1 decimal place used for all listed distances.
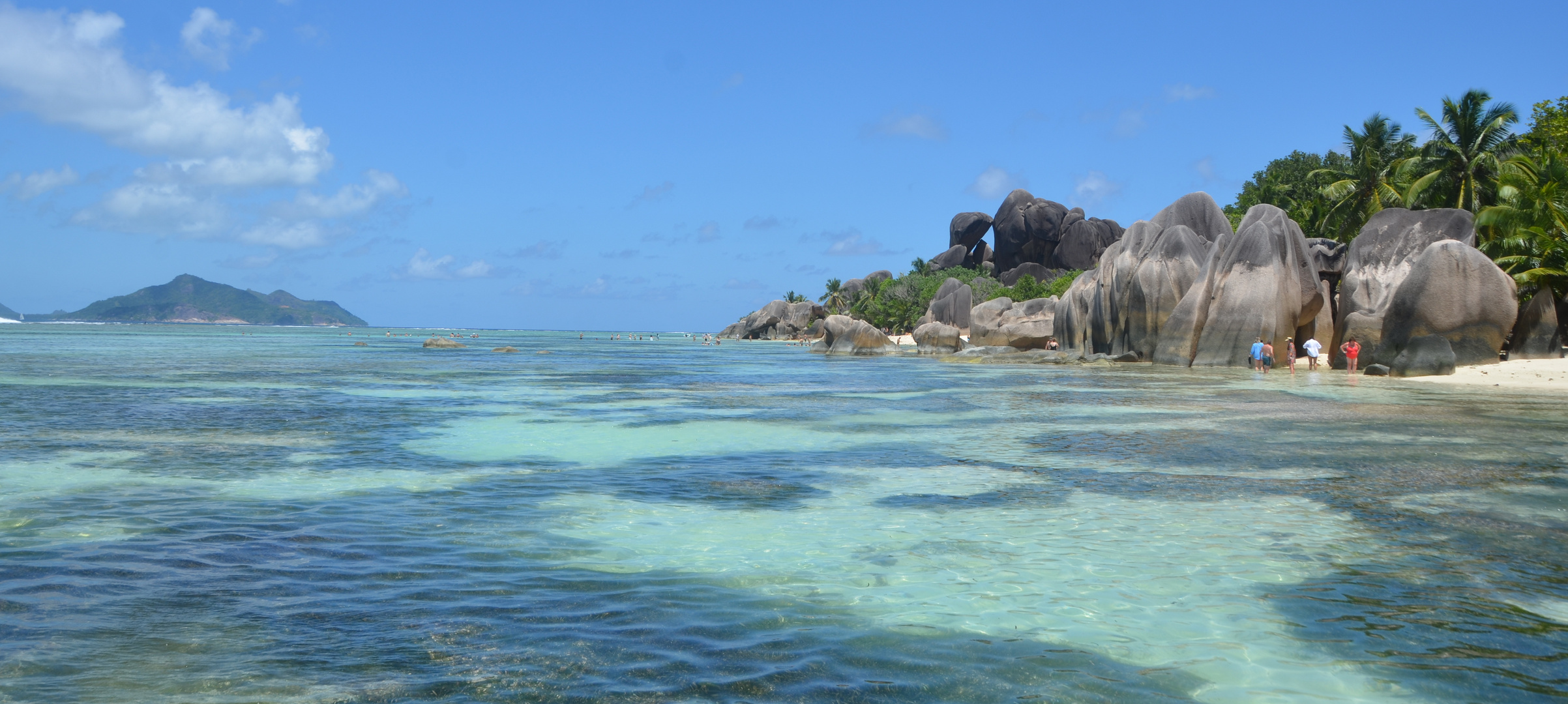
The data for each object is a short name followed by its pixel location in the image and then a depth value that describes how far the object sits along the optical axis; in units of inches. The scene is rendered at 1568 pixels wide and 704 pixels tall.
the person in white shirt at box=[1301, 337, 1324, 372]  1259.8
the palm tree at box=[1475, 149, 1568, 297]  1108.5
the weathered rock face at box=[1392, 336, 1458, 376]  1070.4
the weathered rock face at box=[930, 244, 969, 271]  4030.5
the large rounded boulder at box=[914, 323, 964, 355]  2148.1
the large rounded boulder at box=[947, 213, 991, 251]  4035.4
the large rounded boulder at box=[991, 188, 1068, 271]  3627.0
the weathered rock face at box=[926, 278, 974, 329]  2984.7
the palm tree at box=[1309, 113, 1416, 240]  1765.5
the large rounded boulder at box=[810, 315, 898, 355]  2085.4
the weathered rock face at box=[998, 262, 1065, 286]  3572.8
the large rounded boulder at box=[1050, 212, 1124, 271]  3513.8
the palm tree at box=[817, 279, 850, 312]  4276.6
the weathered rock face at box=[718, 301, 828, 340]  4018.2
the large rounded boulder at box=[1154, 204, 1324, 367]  1290.6
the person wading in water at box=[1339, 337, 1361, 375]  1176.8
